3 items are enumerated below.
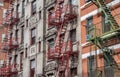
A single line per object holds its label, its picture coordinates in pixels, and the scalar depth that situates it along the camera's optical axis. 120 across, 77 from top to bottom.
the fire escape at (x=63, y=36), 34.91
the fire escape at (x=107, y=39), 27.53
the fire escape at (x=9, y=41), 46.25
